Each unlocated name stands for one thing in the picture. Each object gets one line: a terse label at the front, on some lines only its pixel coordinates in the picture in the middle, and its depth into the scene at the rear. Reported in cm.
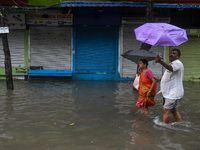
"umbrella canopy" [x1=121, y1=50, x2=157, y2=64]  462
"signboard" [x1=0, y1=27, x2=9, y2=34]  776
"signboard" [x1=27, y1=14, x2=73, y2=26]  1243
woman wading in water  518
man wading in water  429
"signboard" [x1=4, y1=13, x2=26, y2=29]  1231
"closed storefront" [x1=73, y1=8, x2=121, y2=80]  1276
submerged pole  821
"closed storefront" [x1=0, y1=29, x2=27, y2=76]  1263
